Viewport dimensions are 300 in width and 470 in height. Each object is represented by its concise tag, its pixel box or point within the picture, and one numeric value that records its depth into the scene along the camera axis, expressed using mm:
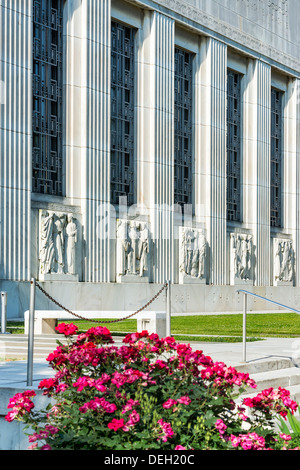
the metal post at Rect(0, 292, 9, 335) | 18531
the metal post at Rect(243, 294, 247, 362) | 12020
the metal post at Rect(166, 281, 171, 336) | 13633
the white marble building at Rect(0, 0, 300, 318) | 26219
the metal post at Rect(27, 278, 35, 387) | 8508
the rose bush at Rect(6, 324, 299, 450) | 5559
